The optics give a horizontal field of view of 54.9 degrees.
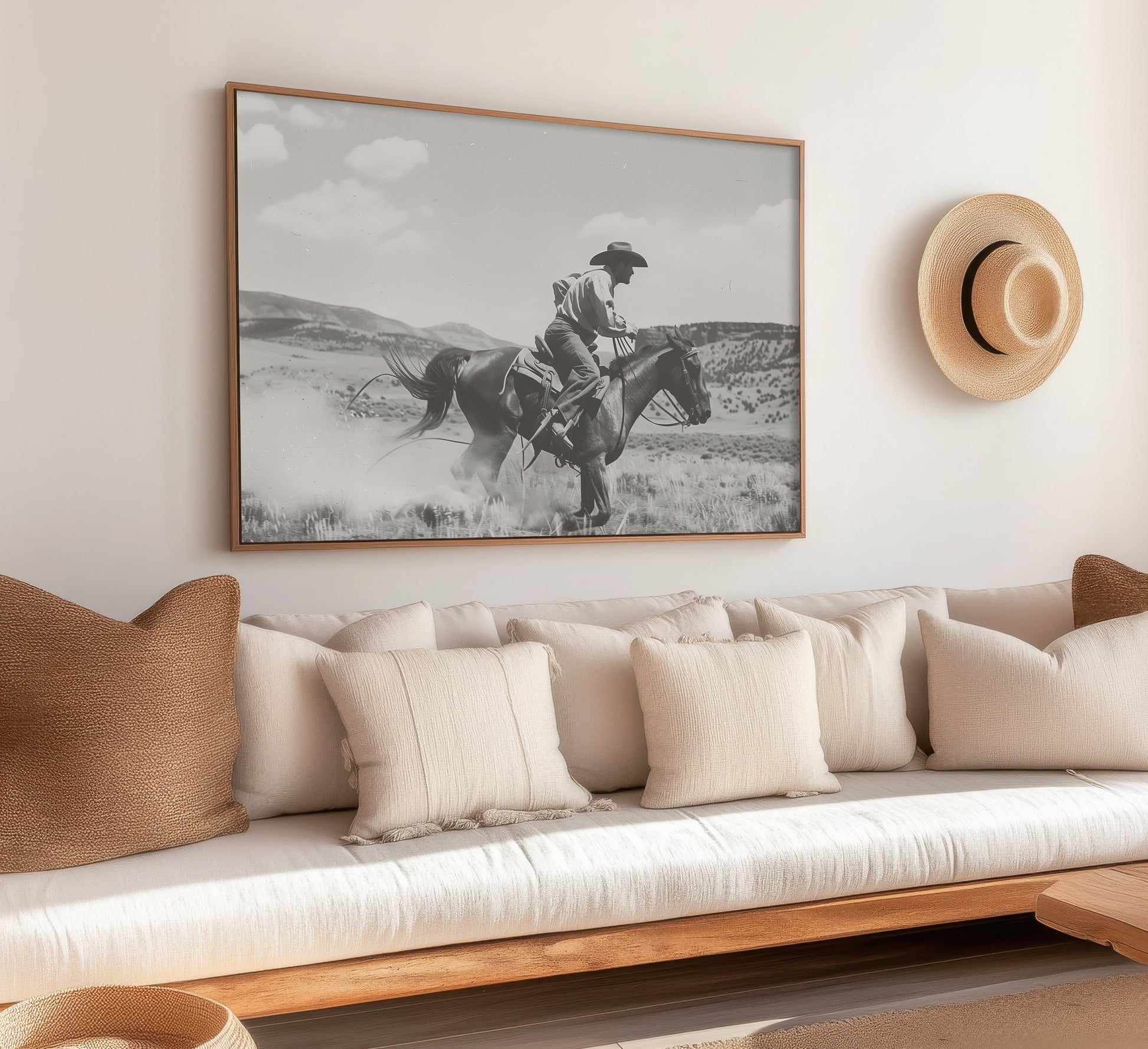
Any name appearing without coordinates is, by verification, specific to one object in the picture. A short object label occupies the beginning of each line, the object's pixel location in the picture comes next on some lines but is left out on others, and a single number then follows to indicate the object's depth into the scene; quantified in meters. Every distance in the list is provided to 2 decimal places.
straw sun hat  3.30
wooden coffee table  1.71
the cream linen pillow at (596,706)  2.54
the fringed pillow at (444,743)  2.23
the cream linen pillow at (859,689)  2.68
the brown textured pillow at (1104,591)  2.87
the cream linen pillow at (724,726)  2.41
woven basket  1.48
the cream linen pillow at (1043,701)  2.61
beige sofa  1.86
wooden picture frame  2.71
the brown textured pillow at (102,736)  2.01
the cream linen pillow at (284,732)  2.33
